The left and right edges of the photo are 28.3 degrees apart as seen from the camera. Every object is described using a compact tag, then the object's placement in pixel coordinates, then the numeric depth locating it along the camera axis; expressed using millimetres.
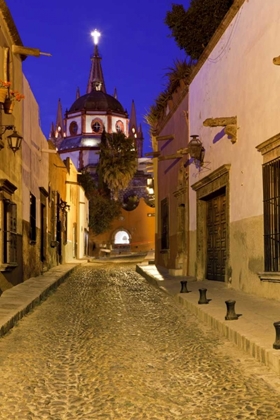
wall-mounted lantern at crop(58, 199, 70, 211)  25408
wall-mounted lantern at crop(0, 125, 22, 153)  12055
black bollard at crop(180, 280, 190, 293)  11203
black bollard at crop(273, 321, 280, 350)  5202
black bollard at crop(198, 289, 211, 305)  9156
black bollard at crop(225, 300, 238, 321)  7223
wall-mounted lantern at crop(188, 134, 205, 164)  14227
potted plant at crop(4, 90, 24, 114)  10570
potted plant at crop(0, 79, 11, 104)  10117
